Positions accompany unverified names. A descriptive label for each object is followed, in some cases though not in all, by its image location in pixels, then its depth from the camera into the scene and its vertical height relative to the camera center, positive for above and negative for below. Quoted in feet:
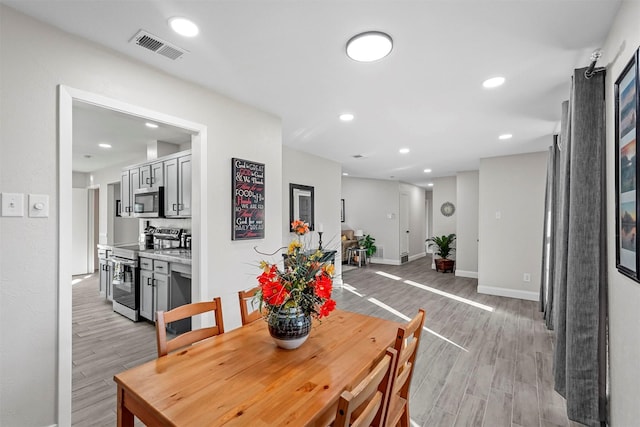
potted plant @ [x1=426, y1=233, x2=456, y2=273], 23.41 -3.28
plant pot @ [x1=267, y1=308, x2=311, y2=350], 4.48 -1.82
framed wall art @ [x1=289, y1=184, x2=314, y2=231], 15.49 +0.46
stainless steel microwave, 13.42 +0.41
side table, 26.12 -3.88
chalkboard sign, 8.93 +0.38
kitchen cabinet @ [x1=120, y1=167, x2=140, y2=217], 15.25 +1.29
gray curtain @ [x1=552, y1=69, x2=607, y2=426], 5.83 -1.04
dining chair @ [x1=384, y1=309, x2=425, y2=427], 3.76 -2.41
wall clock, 25.30 +0.28
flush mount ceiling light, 5.87 +3.57
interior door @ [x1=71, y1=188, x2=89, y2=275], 21.70 -1.58
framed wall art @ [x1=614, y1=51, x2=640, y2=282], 4.21 +0.68
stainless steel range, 12.32 -3.15
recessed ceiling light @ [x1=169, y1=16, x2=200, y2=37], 5.46 +3.63
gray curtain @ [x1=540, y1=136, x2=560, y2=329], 10.87 -1.00
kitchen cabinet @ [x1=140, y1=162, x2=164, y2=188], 13.55 +1.76
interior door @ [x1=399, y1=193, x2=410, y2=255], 27.66 -1.17
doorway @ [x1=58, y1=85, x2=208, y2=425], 5.59 -0.50
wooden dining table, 3.10 -2.20
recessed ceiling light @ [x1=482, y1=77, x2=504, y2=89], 7.72 +3.58
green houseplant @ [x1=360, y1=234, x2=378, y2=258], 26.58 -3.13
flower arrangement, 4.35 -1.15
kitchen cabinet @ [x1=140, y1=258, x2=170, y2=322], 11.09 -3.06
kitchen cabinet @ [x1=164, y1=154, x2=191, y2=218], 12.21 +1.07
